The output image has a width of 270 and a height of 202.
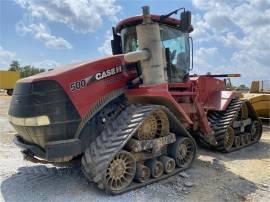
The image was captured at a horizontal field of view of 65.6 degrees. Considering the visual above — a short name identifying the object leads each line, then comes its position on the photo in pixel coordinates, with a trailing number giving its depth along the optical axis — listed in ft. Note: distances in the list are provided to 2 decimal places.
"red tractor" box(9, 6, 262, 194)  9.75
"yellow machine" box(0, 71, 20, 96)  73.08
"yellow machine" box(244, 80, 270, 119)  23.49
